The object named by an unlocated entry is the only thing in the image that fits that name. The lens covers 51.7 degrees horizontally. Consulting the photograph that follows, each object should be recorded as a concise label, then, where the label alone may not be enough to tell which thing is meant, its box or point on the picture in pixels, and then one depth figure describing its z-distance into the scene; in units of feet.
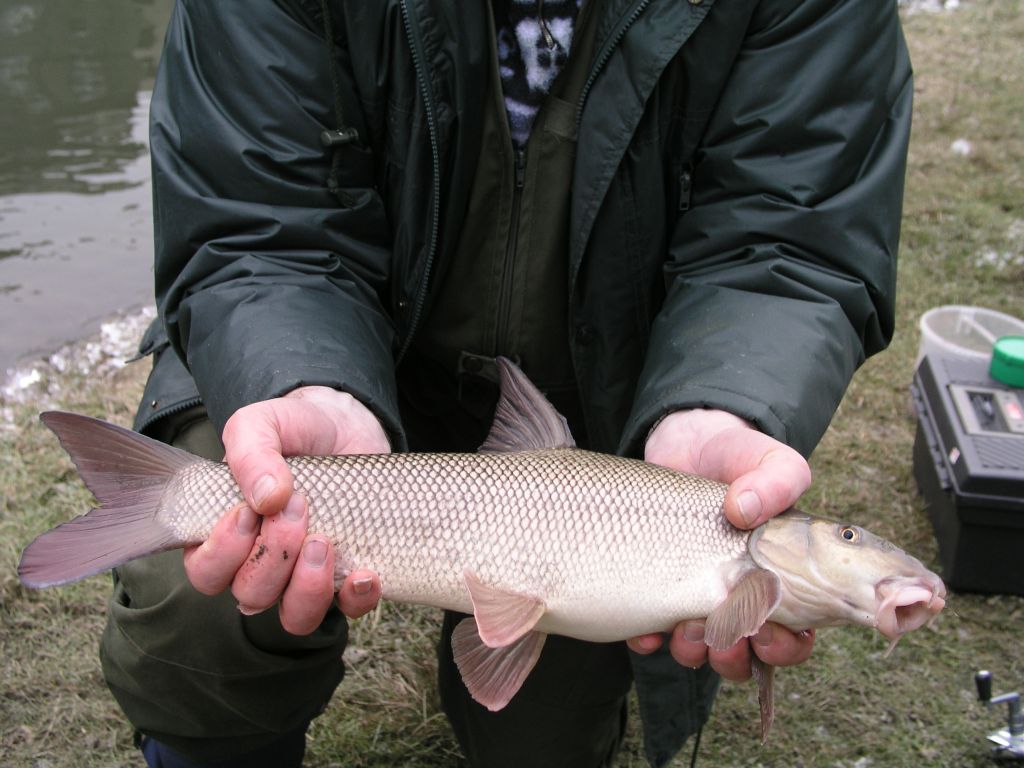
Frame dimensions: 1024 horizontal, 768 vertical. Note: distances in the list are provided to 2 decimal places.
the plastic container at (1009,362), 10.32
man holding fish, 6.04
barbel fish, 5.30
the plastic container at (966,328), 12.28
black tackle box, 9.19
